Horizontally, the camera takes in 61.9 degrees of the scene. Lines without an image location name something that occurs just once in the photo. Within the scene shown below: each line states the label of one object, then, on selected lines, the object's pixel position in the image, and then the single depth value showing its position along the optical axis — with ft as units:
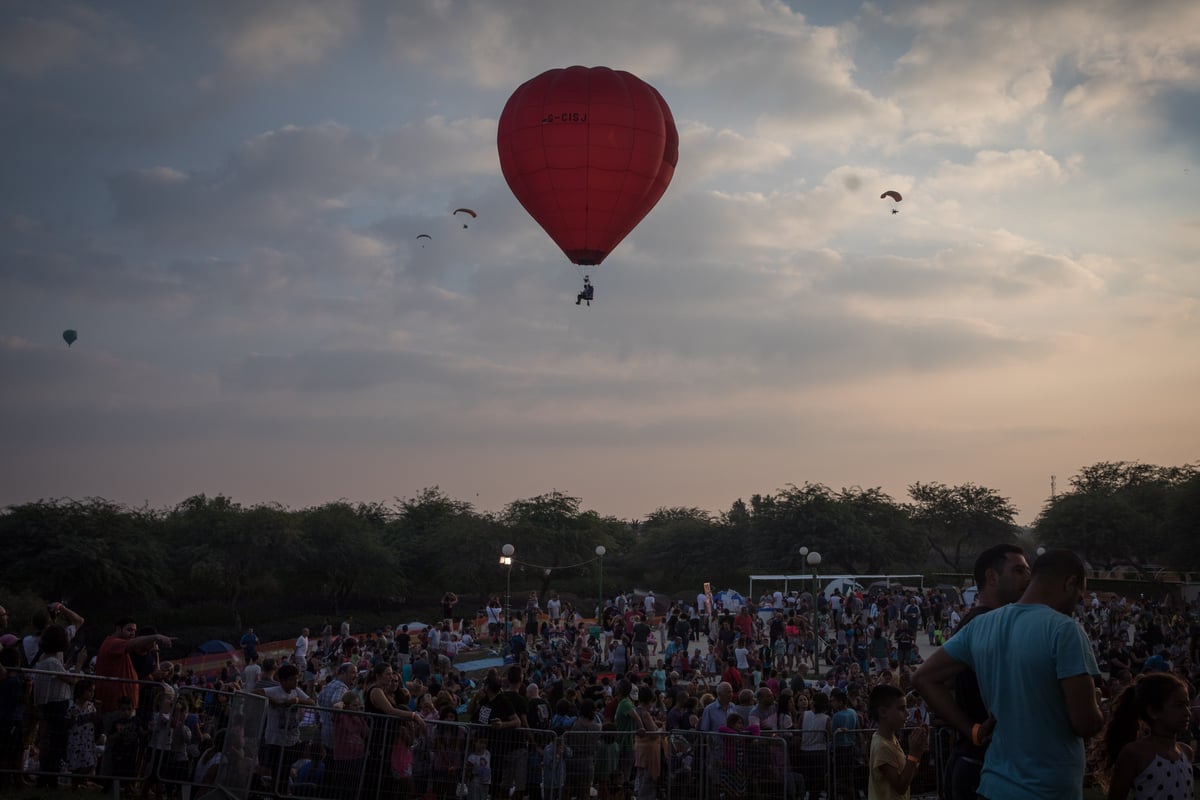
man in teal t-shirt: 12.00
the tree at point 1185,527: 192.44
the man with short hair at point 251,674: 51.05
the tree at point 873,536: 219.61
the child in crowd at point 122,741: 27.76
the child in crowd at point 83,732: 27.25
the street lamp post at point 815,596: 87.86
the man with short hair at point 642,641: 89.92
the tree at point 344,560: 189.06
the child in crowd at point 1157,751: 14.82
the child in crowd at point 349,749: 27.84
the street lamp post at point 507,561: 101.74
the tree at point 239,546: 174.81
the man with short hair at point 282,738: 27.04
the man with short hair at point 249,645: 81.49
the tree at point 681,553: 250.16
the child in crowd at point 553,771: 31.78
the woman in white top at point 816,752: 34.09
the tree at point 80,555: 146.20
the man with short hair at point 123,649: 30.94
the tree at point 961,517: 277.23
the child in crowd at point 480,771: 30.17
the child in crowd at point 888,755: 21.27
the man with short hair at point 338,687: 38.99
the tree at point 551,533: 215.10
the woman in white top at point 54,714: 26.91
